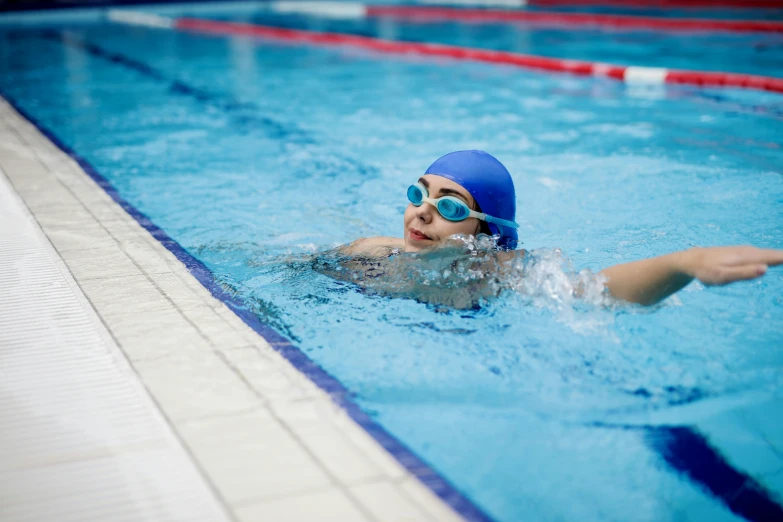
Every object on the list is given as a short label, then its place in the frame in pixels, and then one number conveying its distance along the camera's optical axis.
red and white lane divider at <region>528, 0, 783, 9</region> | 15.00
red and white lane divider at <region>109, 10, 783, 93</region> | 7.69
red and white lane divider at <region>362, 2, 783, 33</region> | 12.02
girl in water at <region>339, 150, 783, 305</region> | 2.90
